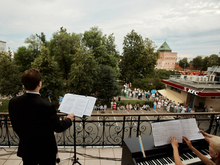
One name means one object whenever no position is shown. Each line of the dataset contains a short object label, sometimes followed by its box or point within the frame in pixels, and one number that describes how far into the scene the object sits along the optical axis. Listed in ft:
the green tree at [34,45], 82.38
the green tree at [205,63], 215.65
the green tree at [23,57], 83.46
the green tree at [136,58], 105.70
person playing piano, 5.79
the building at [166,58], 266.57
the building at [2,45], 230.97
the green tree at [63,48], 77.77
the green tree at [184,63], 258.74
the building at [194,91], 65.98
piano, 7.18
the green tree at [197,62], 232.12
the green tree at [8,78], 59.52
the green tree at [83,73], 64.42
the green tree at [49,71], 56.70
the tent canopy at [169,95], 78.80
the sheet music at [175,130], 7.05
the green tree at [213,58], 177.58
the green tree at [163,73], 139.58
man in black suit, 5.75
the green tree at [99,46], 81.21
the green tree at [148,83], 107.14
